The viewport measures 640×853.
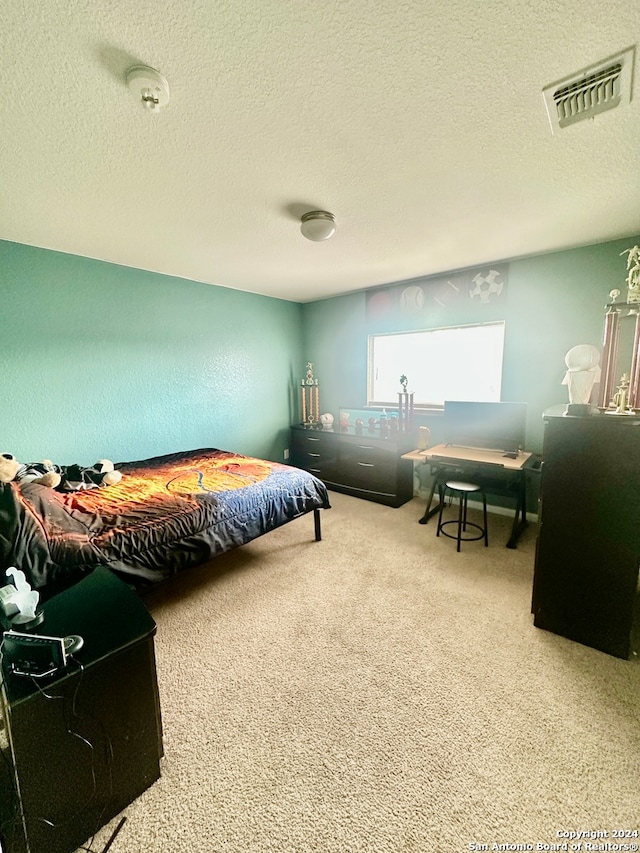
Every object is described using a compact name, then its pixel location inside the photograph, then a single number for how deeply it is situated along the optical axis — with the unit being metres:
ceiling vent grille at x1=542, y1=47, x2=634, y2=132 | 1.08
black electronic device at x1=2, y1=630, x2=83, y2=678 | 0.92
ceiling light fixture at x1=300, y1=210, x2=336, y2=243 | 2.04
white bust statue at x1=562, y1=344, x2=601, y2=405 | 1.90
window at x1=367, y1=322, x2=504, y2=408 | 3.34
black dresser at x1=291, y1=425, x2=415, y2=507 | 3.50
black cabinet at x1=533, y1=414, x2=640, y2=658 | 1.59
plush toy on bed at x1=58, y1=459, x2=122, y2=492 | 2.45
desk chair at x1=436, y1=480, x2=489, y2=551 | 2.67
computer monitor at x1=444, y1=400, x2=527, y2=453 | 2.94
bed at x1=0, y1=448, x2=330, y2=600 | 1.51
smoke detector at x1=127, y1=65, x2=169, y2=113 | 1.07
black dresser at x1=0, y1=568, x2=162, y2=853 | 0.90
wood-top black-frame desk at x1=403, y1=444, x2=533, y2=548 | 2.72
